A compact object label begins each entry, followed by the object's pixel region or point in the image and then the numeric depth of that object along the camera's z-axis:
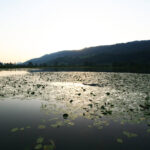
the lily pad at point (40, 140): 5.29
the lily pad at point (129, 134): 5.86
